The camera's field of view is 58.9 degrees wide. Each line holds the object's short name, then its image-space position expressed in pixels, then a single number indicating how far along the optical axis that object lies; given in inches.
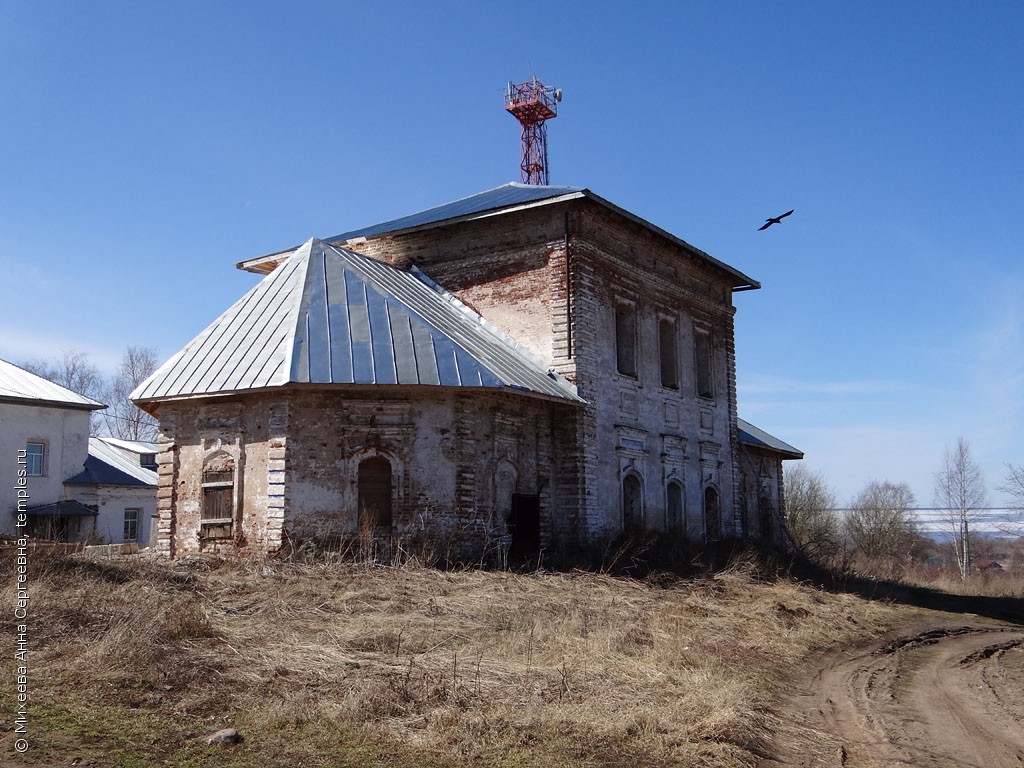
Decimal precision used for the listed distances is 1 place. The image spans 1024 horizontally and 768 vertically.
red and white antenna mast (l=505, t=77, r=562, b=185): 1124.5
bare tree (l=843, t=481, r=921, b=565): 1467.8
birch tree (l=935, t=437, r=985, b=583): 1587.1
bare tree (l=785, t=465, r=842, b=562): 1090.1
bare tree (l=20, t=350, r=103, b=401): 1930.4
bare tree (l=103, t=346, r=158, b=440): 1905.8
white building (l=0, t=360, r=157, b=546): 1200.8
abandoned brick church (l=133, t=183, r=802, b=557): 628.1
